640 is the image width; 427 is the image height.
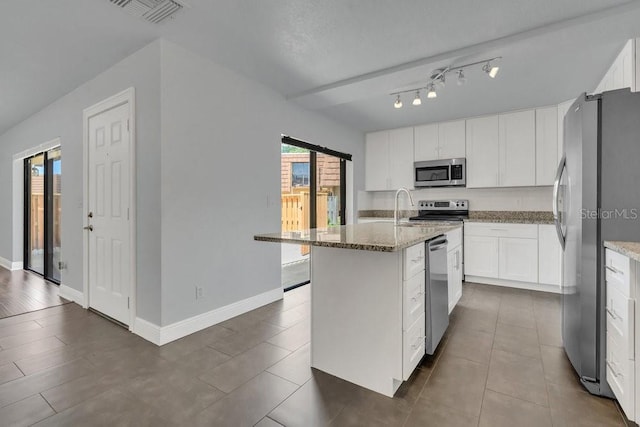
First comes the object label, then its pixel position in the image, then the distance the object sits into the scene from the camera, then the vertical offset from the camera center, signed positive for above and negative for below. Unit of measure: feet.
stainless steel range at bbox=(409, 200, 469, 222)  15.60 +0.11
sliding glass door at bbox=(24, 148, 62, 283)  14.19 -0.01
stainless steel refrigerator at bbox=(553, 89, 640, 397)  5.52 +0.25
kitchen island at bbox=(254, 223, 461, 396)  5.54 -1.85
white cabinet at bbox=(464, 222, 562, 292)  12.66 -1.90
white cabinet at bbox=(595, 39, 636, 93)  7.41 +3.85
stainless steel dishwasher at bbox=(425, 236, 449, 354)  6.72 -1.89
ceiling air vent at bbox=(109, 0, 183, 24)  6.37 +4.43
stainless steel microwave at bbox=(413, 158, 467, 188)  14.94 +2.00
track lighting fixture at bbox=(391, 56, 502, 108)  8.41 +4.16
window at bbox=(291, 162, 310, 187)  15.26 +1.97
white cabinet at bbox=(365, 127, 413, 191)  16.55 +2.97
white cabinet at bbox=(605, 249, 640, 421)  4.78 -1.96
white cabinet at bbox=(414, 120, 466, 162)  15.05 +3.66
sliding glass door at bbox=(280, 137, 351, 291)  14.74 +0.98
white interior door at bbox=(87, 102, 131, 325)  8.86 +0.02
